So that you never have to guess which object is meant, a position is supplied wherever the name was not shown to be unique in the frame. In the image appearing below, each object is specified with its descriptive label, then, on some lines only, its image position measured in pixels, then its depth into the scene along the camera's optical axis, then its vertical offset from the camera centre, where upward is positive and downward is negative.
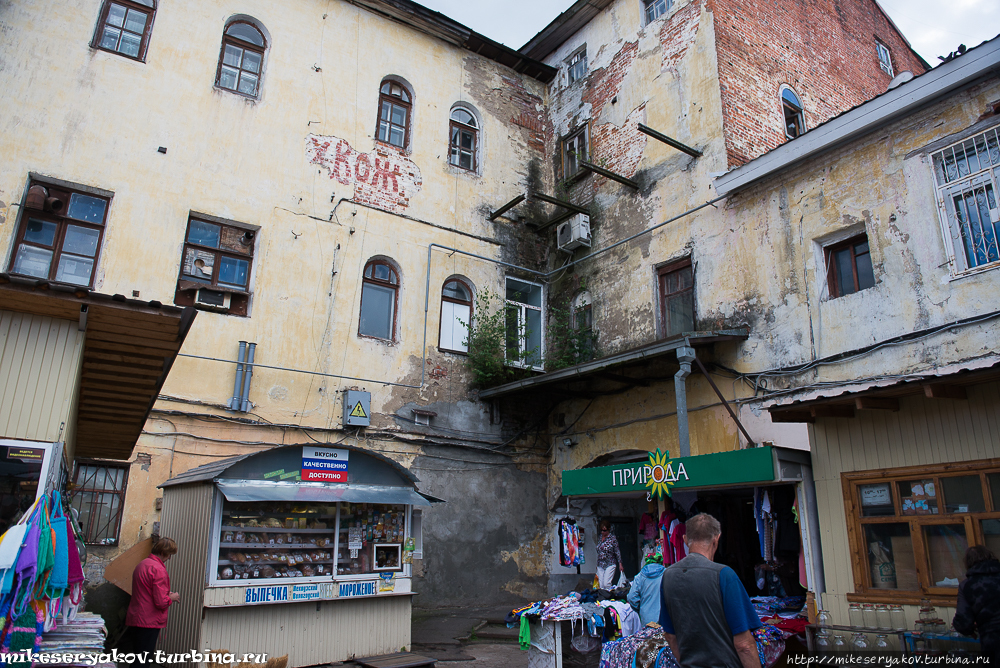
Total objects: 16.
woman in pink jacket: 6.90 -0.80
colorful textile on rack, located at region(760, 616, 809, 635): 7.99 -1.00
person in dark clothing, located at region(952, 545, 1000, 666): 5.52 -0.48
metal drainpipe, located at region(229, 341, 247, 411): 11.20 +2.25
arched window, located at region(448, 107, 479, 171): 15.24 +8.65
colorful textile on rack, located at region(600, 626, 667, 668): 7.18 -1.23
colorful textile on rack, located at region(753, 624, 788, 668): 7.52 -1.17
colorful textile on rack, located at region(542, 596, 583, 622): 7.72 -0.86
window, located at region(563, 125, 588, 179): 15.96 +8.80
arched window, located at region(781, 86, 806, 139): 13.85 +8.44
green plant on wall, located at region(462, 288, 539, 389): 13.74 +3.70
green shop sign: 8.03 +0.77
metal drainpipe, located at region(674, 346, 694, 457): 10.51 +2.16
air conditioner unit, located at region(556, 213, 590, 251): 14.63 +6.28
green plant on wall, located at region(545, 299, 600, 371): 14.05 +3.98
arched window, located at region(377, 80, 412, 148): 14.34 +8.57
